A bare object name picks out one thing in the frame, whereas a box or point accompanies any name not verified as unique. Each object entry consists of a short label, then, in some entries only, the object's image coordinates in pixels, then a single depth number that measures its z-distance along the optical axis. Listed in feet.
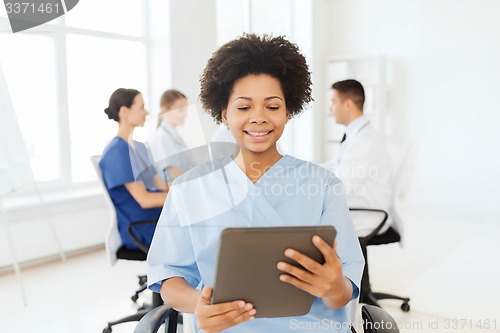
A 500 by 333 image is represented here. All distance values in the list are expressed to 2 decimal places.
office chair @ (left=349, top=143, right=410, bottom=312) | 7.85
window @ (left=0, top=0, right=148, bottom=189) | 12.13
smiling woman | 3.57
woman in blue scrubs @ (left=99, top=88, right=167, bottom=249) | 6.97
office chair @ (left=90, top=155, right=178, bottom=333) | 6.92
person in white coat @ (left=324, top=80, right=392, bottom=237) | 7.82
